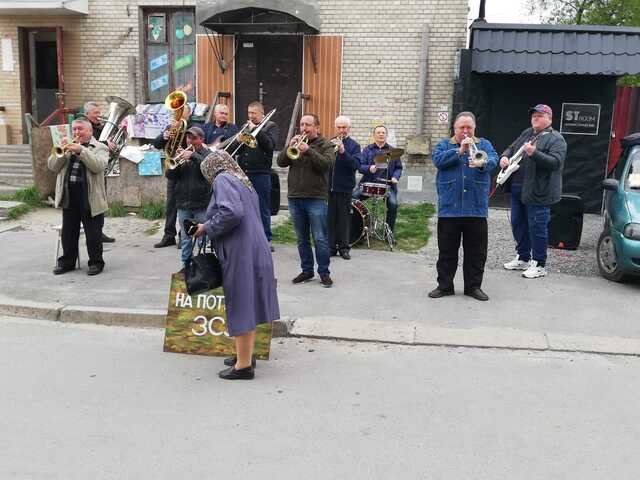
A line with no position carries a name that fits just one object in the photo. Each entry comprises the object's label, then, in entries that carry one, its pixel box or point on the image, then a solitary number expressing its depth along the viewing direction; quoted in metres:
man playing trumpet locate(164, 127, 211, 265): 7.57
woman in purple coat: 4.97
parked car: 7.73
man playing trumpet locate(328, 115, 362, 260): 8.79
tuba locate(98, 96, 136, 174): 10.86
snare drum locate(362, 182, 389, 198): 9.50
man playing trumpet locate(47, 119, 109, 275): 7.84
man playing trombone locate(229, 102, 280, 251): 8.39
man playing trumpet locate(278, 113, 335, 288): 7.50
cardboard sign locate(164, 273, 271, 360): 5.77
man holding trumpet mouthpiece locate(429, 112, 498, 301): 6.99
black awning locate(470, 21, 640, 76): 11.92
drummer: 9.47
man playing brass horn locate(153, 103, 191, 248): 9.34
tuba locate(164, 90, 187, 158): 8.13
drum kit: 9.49
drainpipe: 13.22
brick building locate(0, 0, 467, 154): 13.28
